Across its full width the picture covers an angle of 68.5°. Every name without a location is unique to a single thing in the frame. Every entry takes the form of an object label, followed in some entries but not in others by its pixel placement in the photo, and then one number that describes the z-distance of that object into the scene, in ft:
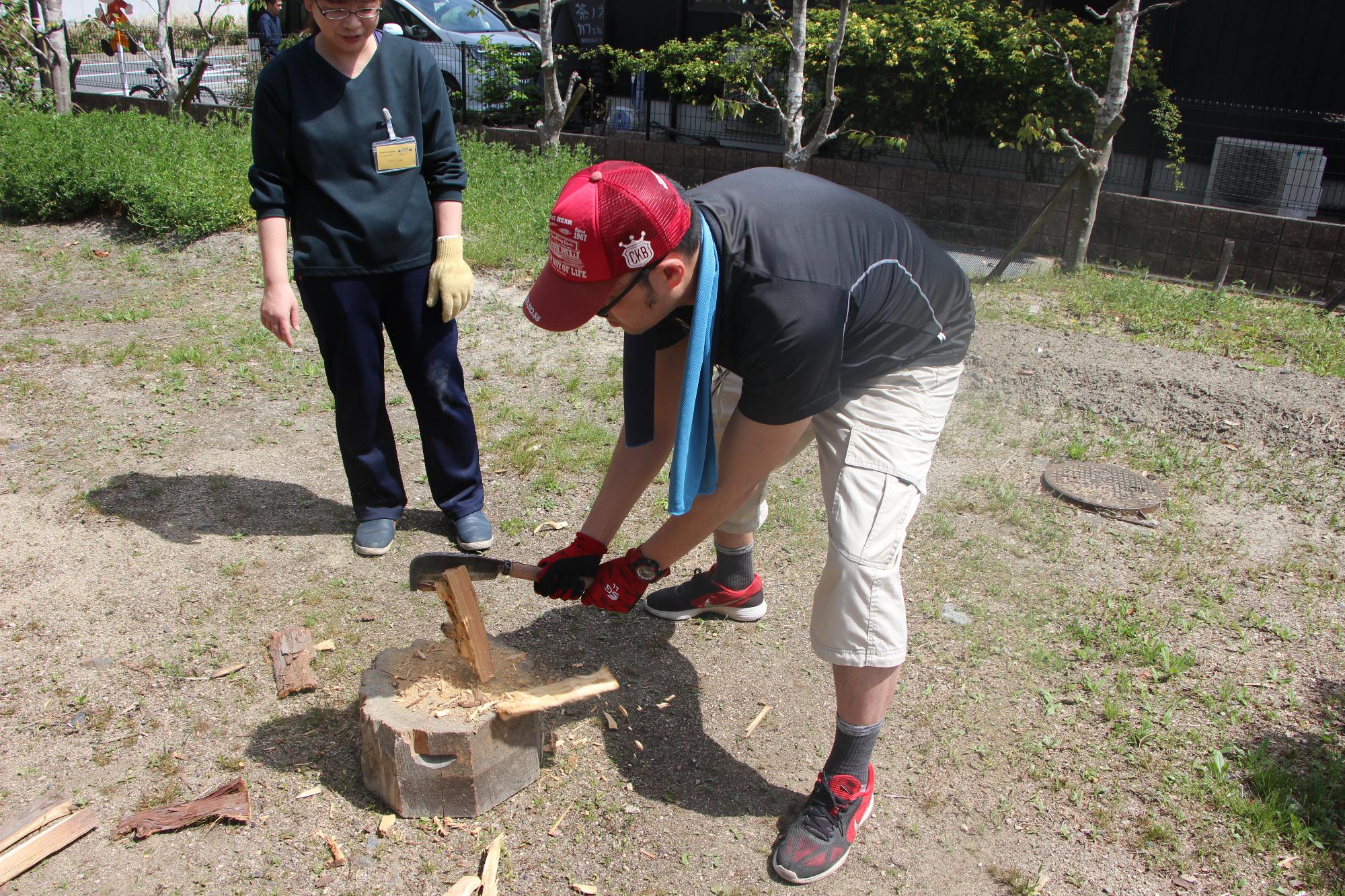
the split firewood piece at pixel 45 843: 7.59
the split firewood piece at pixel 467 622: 8.38
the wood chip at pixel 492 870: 7.70
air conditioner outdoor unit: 27.04
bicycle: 49.14
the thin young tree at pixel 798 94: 24.61
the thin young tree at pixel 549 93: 30.66
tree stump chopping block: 7.97
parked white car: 38.65
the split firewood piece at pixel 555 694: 8.21
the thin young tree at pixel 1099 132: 22.82
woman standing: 10.62
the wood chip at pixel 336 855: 7.86
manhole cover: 13.60
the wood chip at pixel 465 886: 7.63
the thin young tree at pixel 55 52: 34.14
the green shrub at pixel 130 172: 24.06
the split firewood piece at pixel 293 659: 9.73
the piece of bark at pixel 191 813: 8.07
